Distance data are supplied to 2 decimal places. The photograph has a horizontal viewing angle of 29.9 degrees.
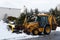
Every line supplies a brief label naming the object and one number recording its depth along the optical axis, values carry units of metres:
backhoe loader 10.87
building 23.51
